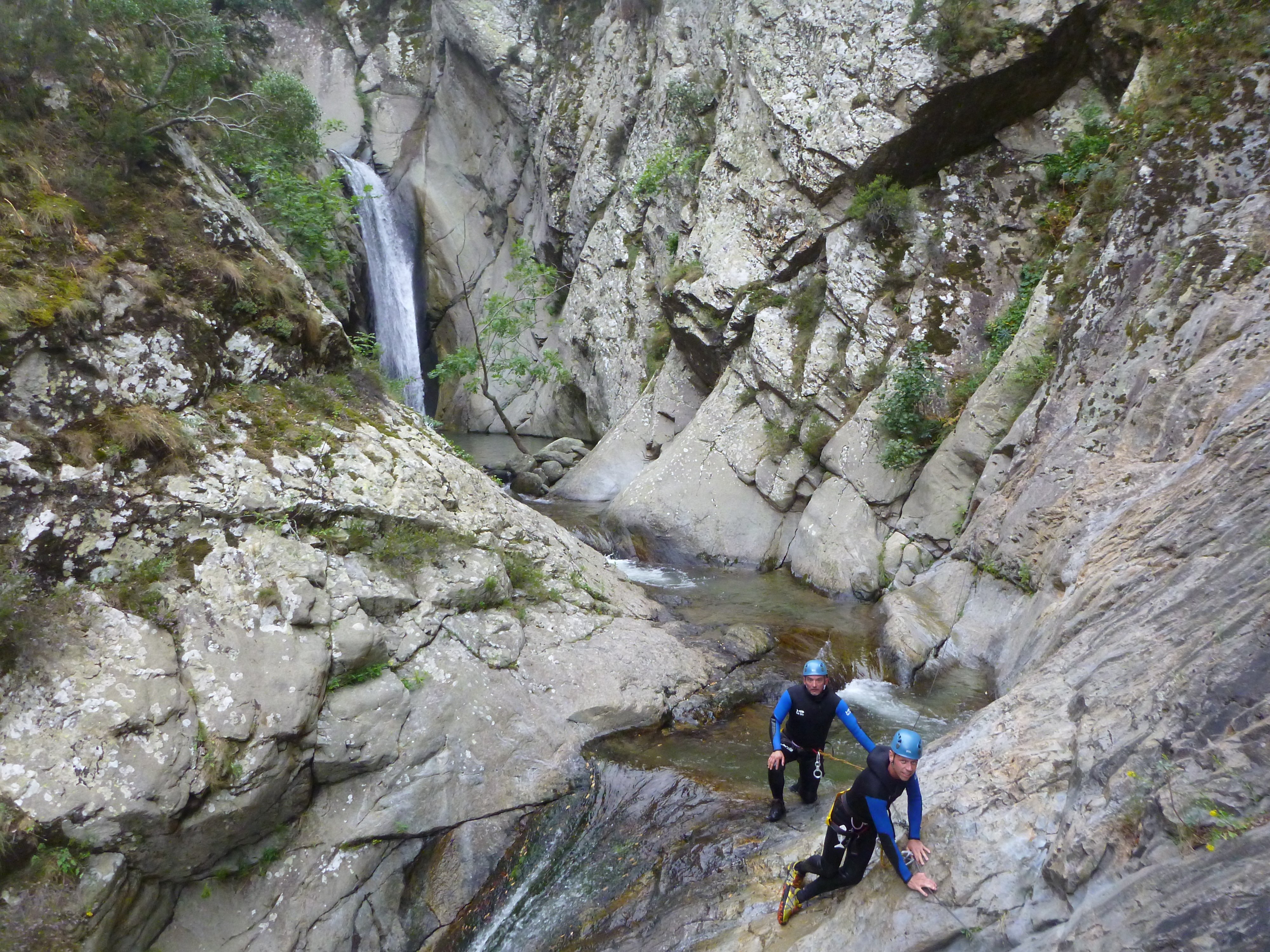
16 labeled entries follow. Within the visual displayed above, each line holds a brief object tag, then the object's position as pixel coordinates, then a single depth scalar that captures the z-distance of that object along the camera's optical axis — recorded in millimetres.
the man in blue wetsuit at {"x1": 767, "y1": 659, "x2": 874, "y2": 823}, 5582
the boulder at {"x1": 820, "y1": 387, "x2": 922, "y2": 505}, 12320
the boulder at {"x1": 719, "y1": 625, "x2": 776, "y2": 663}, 9164
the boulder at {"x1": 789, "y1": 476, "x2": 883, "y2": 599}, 11906
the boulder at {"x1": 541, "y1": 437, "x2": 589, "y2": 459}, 22297
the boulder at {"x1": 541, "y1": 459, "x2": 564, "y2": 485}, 20609
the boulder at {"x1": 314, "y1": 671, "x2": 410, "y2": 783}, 6137
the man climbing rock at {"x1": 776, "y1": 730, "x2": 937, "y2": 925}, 4176
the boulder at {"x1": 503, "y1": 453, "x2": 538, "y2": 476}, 20859
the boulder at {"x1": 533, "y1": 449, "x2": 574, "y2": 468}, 21531
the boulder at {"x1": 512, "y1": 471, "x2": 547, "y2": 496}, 19281
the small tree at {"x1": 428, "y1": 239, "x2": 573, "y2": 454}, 21625
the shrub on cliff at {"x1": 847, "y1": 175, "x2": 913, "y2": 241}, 13844
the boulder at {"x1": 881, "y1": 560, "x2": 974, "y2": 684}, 9016
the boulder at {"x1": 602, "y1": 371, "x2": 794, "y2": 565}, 14039
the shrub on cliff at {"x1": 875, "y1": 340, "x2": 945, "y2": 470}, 12195
